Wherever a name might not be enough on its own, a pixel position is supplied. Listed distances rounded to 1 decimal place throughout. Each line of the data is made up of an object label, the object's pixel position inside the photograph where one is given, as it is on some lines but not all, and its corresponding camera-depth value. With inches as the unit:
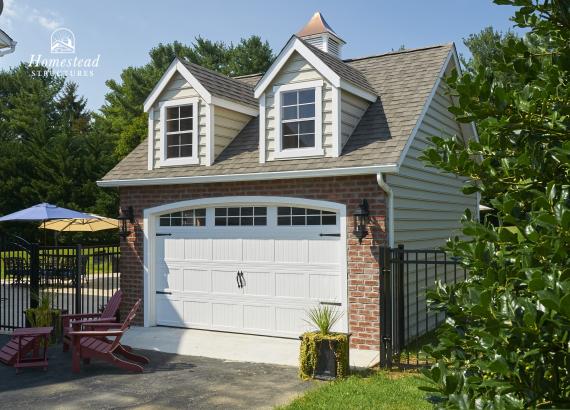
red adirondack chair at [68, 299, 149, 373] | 328.8
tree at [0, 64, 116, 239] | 1230.3
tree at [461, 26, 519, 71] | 1748.3
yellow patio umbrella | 710.7
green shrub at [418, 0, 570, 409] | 95.3
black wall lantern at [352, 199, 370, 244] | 384.8
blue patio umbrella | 518.6
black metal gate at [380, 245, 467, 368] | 332.5
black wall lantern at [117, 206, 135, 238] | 488.4
